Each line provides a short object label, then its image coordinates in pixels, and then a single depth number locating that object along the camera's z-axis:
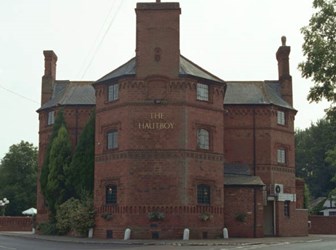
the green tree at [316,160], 81.38
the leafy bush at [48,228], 43.62
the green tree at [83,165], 42.44
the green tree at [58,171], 43.75
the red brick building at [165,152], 37.25
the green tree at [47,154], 45.48
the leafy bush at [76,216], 39.53
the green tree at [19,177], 77.69
